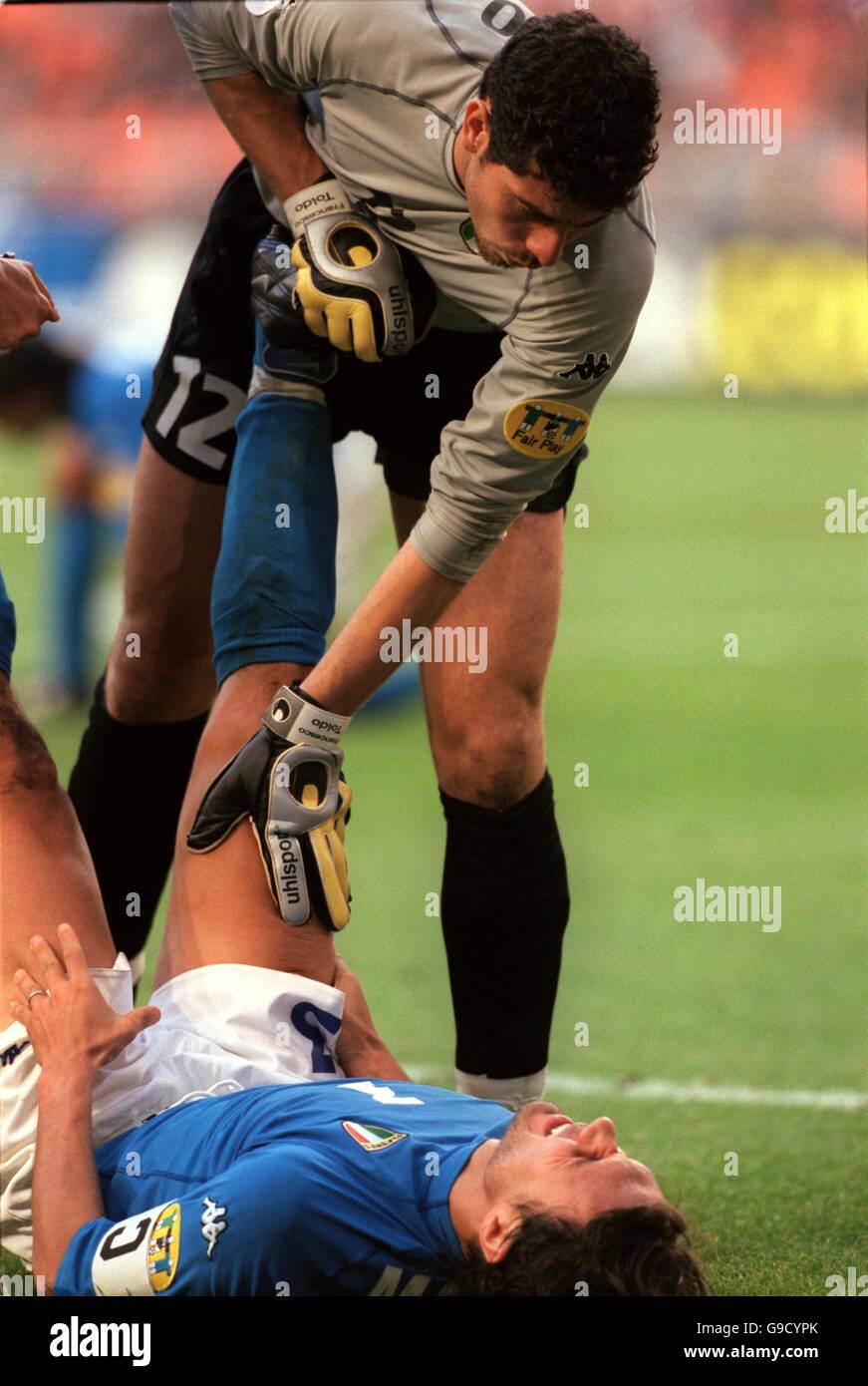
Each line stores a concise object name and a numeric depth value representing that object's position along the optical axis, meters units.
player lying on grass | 4.02
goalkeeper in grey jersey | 4.29
